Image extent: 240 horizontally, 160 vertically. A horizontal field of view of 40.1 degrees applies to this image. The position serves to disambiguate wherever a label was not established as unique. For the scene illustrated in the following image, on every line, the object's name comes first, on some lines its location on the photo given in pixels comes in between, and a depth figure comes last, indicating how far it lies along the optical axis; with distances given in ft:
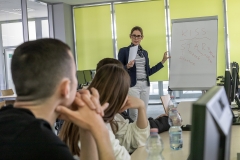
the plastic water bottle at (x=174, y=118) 8.41
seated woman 5.44
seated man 2.86
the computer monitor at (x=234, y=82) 9.57
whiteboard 15.84
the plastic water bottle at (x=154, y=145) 5.94
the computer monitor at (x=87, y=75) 23.32
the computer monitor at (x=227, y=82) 8.05
